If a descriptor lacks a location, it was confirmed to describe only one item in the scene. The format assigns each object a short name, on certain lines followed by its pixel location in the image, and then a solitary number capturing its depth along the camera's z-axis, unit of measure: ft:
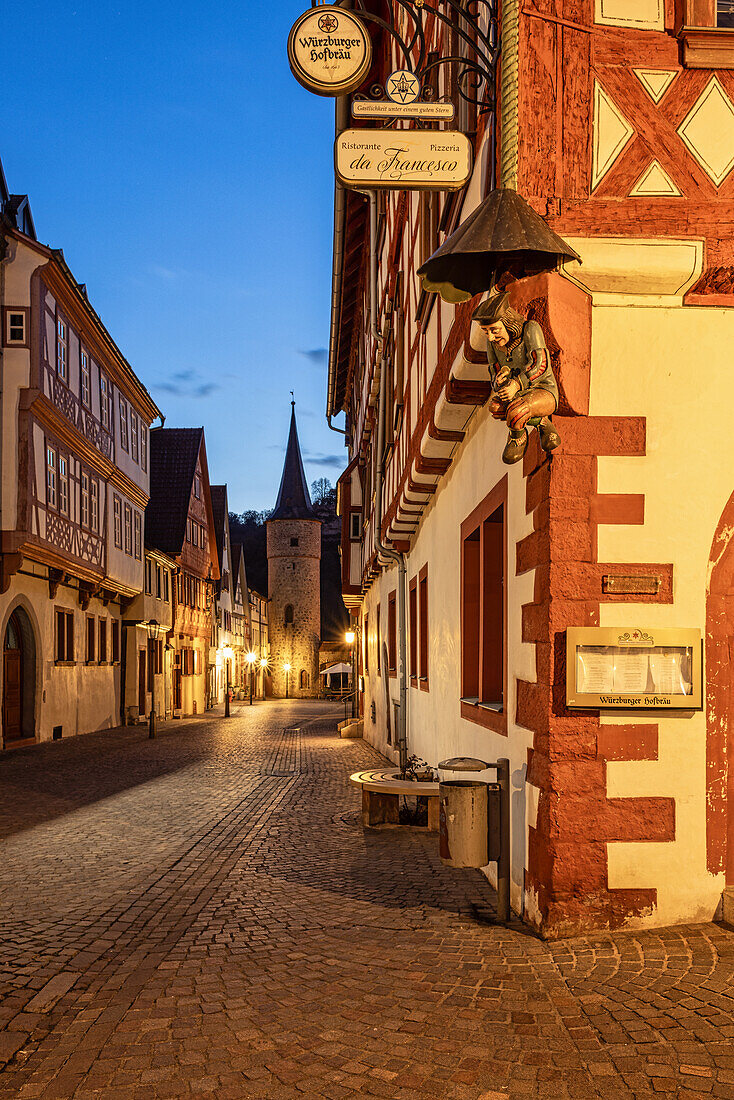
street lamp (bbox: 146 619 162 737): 99.94
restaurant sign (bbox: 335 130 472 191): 16.76
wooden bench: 26.81
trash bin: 16.61
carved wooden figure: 14.96
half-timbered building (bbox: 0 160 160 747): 57.31
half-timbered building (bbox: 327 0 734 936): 15.62
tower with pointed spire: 202.93
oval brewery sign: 16.79
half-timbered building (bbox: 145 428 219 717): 113.91
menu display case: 15.60
